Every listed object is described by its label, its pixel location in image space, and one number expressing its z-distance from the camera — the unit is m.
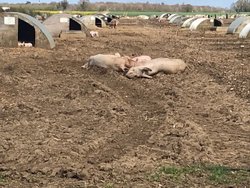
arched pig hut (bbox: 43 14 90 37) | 32.69
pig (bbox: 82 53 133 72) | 16.69
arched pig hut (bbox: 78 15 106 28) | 50.52
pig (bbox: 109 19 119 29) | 52.52
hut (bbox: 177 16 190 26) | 66.19
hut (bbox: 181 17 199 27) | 57.58
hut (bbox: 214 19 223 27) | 53.89
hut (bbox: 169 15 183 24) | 70.68
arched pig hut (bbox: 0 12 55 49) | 23.91
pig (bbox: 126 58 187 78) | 15.79
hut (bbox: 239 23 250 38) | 34.86
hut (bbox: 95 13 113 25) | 58.18
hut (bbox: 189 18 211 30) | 51.78
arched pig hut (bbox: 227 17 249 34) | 40.62
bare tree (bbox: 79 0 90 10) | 134.25
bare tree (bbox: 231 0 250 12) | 120.06
